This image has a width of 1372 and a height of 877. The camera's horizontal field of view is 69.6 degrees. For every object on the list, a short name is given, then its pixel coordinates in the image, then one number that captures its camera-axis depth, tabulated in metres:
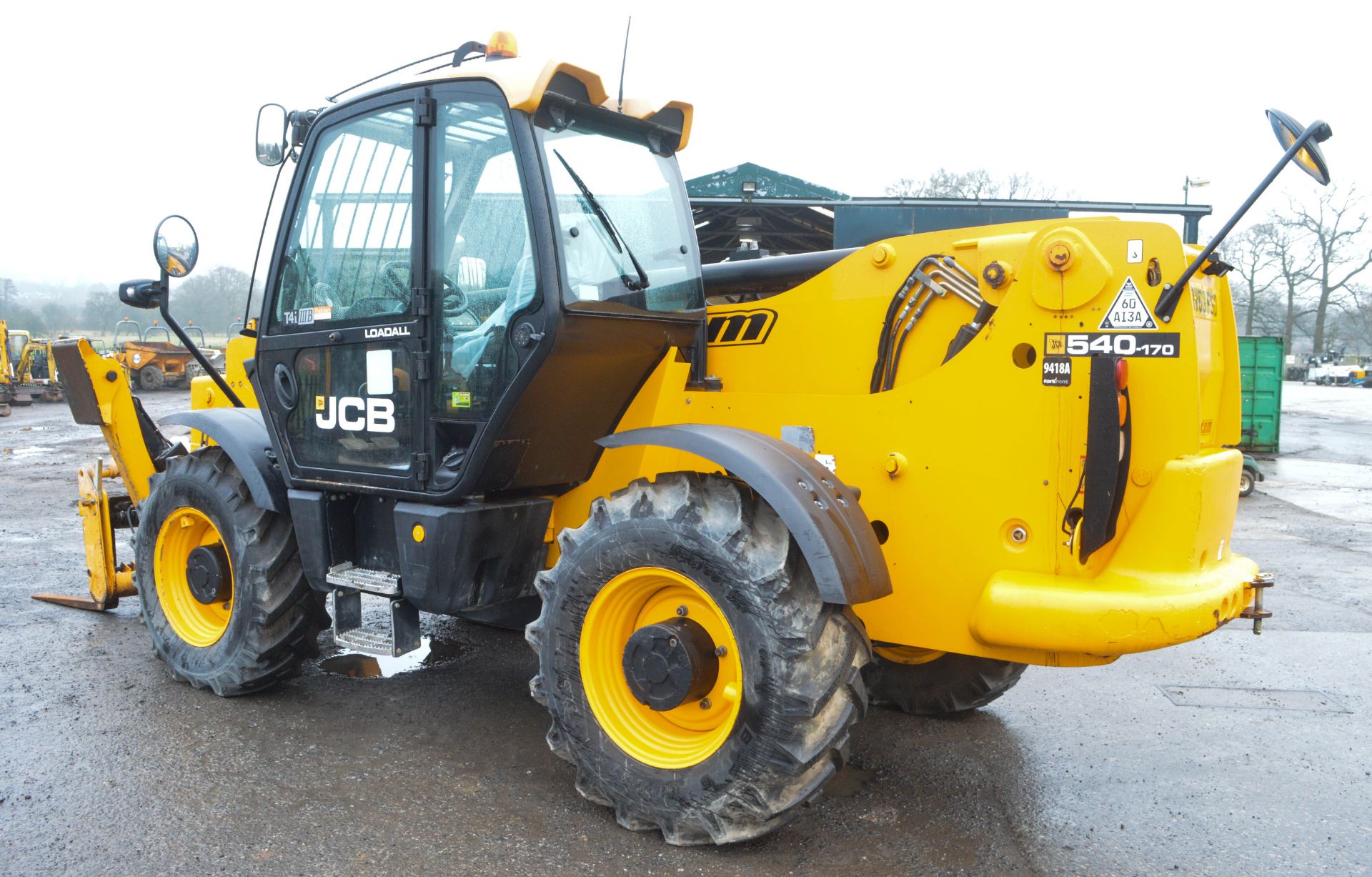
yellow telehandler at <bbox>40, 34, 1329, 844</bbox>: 2.96
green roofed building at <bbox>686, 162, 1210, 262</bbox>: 8.77
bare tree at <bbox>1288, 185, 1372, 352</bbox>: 45.16
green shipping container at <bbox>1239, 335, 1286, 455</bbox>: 14.59
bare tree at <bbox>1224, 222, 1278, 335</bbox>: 40.94
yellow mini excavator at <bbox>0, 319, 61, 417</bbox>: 24.56
